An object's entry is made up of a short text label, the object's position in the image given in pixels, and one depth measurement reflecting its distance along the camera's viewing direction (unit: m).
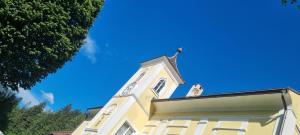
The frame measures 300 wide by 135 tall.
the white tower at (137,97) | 22.52
